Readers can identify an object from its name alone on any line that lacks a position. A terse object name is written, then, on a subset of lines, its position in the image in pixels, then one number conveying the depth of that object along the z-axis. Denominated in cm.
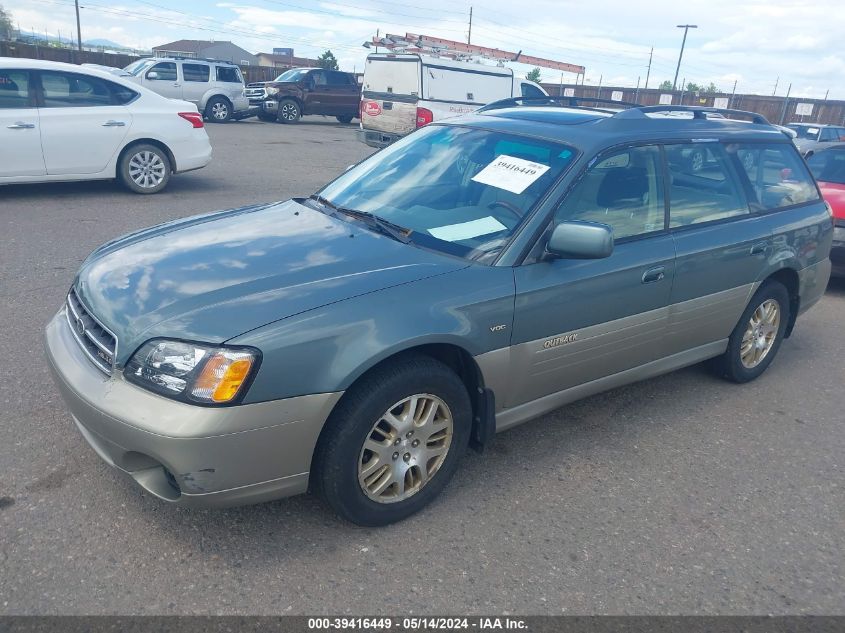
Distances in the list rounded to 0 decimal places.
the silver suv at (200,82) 2041
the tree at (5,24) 8215
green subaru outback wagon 255
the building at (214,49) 8731
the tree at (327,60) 6421
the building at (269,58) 8659
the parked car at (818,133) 1880
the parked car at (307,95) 2389
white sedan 823
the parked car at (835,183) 700
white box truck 1498
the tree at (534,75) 5354
